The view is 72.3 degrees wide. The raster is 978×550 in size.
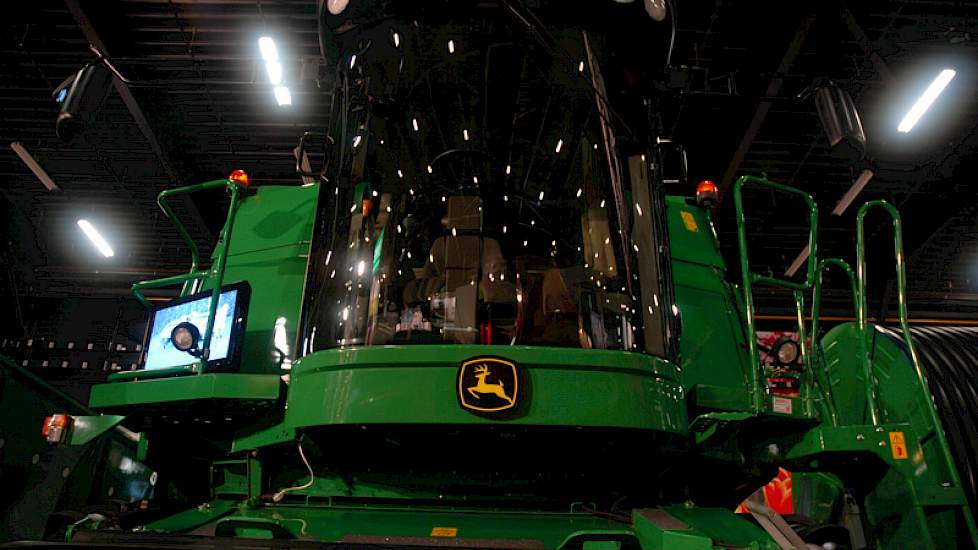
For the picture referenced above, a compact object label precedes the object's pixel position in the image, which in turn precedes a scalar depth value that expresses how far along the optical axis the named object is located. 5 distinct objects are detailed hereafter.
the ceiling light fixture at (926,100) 11.19
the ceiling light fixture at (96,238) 16.59
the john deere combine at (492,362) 2.63
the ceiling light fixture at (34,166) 13.72
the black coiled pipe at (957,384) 3.50
